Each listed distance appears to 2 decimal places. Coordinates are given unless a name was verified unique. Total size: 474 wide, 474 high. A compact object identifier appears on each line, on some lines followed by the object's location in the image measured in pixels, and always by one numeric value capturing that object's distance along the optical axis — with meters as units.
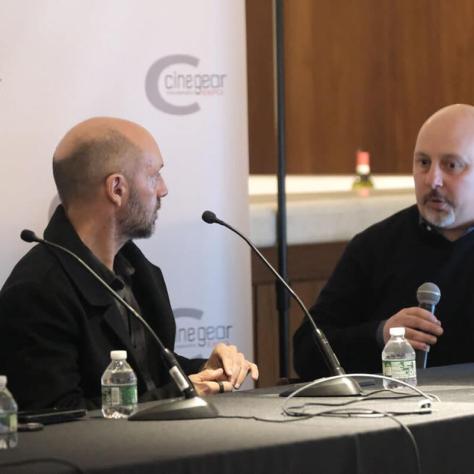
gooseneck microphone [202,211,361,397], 5.05
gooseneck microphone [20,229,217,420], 4.54
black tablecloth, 3.77
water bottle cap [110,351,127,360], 4.88
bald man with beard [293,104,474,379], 6.87
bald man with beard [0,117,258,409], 5.48
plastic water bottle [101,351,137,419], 4.77
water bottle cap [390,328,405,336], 5.49
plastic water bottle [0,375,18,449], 4.04
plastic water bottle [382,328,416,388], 5.56
